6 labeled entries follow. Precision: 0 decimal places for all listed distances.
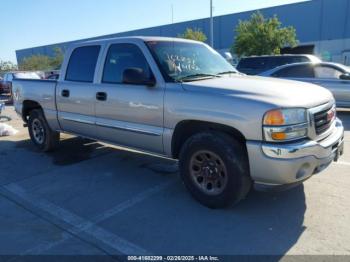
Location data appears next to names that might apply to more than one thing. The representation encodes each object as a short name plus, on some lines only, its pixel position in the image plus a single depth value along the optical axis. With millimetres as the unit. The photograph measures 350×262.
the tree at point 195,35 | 36800
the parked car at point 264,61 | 12336
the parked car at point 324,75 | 9812
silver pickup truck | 3408
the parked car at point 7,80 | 19047
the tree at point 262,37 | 28328
